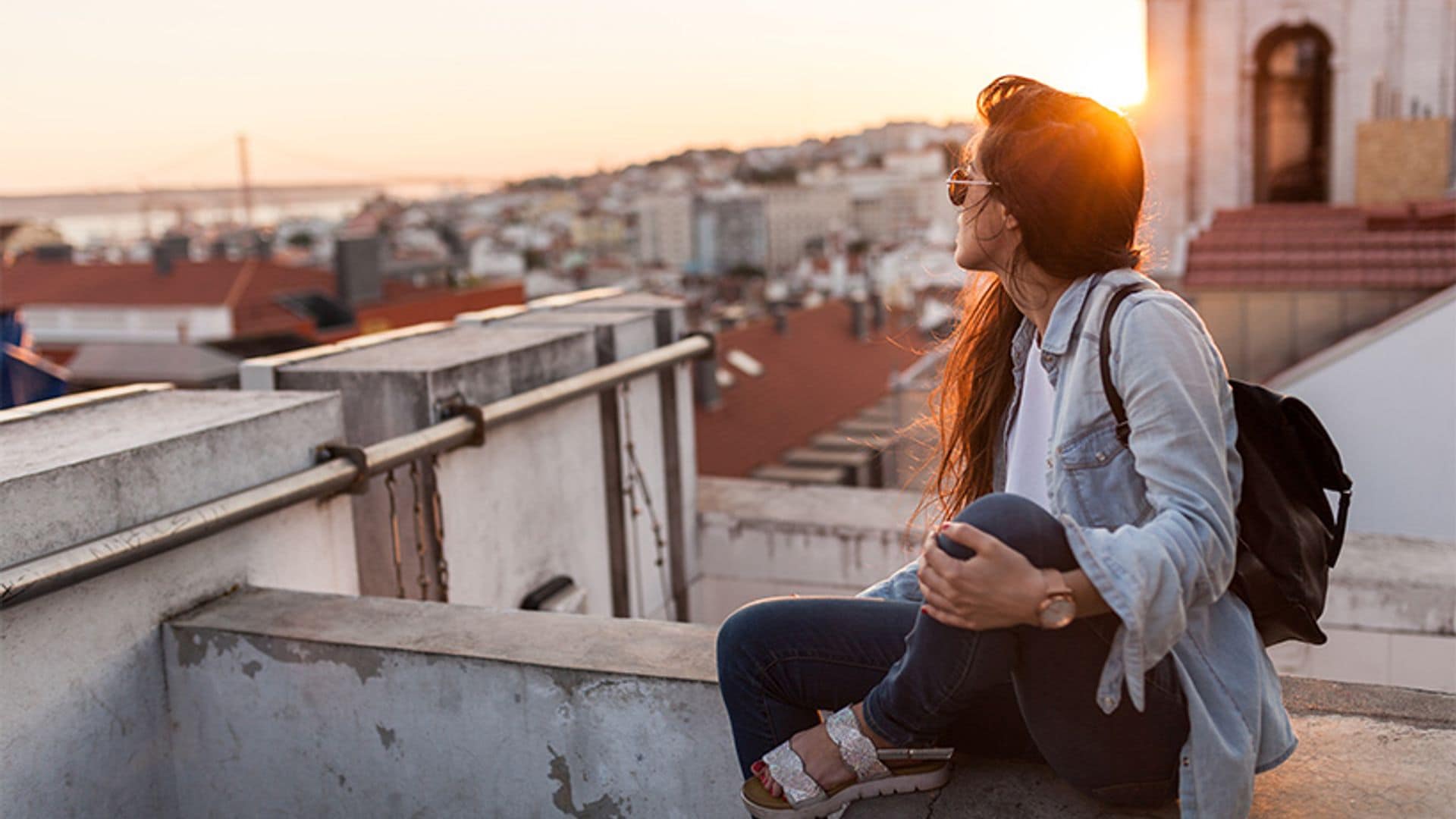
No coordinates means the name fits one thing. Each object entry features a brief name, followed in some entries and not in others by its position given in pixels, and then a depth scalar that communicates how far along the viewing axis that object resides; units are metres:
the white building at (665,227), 151.50
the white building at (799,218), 141.62
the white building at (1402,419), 8.61
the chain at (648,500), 6.42
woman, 2.02
